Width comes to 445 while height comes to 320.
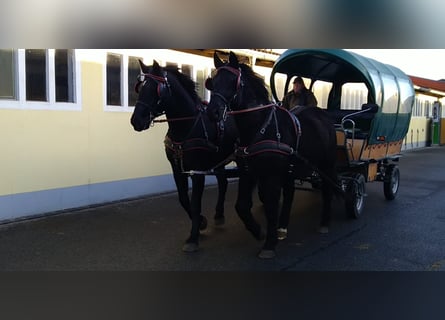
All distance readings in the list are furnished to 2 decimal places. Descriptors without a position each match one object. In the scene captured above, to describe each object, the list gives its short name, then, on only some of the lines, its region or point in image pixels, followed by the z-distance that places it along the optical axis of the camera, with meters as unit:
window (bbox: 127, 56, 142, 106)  9.00
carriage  7.41
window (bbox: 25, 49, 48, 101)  7.07
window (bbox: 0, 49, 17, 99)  6.77
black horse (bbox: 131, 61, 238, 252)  5.34
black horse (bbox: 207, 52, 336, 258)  4.99
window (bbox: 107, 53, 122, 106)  8.53
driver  7.54
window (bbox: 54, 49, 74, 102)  7.52
